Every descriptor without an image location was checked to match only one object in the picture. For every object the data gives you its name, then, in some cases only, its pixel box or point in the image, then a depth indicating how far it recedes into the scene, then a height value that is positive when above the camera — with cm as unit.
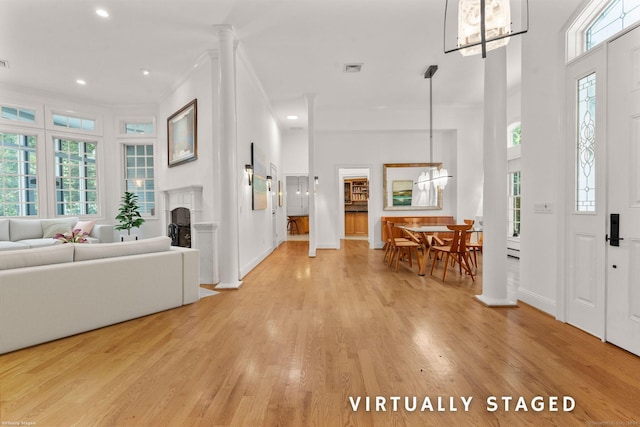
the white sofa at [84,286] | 244 -74
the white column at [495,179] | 351 +32
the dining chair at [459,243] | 467 -58
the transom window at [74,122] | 680 +201
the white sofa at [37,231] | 569 -46
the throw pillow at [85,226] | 645 -38
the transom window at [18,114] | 615 +198
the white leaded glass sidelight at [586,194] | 261 +10
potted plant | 689 -16
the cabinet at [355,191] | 1203 +63
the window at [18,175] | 620 +71
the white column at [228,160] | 427 +68
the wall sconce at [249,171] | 541 +67
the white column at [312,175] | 716 +77
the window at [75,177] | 691 +74
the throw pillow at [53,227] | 612 -38
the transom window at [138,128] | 751 +200
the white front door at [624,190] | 234 +12
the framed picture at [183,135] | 522 +136
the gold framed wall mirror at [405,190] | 851 +46
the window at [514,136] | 717 +169
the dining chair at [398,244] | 545 -69
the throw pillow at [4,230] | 574 -41
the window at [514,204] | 710 +4
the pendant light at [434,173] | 566 +77
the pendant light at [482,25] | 195 +120
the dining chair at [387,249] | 599 -104
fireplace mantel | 463 -49
